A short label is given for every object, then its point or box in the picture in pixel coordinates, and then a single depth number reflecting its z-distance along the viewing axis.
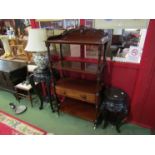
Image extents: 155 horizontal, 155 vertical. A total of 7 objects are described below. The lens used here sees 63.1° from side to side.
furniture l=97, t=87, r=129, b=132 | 1.61
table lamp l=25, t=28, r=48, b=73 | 1.78
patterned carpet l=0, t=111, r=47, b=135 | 1.80
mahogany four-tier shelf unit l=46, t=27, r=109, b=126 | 1.48
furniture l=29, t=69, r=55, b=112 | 1.98
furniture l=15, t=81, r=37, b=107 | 2.37
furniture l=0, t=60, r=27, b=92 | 2.46
